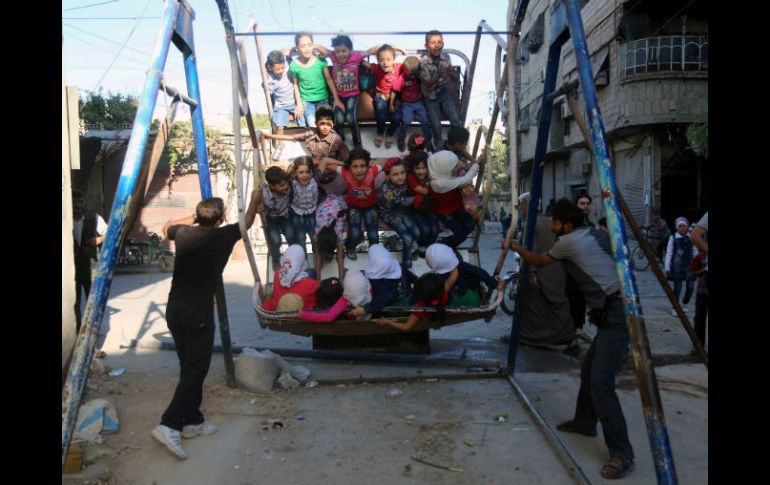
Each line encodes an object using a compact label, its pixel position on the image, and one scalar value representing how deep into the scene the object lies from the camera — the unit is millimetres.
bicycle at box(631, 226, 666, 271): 13491
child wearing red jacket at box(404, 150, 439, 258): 4918
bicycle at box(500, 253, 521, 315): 7883
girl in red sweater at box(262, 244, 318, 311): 4496
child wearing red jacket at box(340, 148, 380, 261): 4957
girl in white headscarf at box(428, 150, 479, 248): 4818
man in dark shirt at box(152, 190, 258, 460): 3674
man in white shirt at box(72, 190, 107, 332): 5328
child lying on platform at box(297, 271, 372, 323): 4266
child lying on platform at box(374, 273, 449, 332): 4312
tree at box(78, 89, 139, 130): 19328
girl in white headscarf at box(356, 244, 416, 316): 4383
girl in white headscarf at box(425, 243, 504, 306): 4504
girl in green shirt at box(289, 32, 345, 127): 6074
